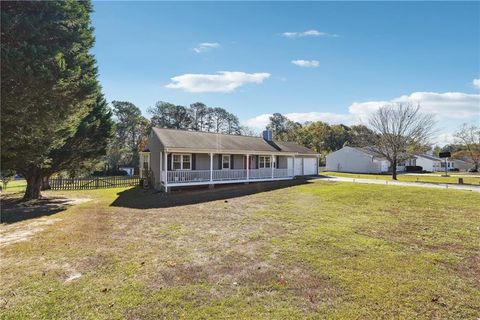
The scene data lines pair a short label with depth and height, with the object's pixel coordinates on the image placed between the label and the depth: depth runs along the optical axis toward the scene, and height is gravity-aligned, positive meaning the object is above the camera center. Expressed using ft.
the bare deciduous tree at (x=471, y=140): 177.99 +12.04
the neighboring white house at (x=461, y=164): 231.38 -4.39
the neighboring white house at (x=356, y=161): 140.77 -0.87
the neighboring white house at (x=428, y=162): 186.06 -2.13
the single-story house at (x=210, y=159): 64.34 +0.36
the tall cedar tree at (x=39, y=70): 23.47 +8.02
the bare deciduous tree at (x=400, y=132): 100.34 +9.87
